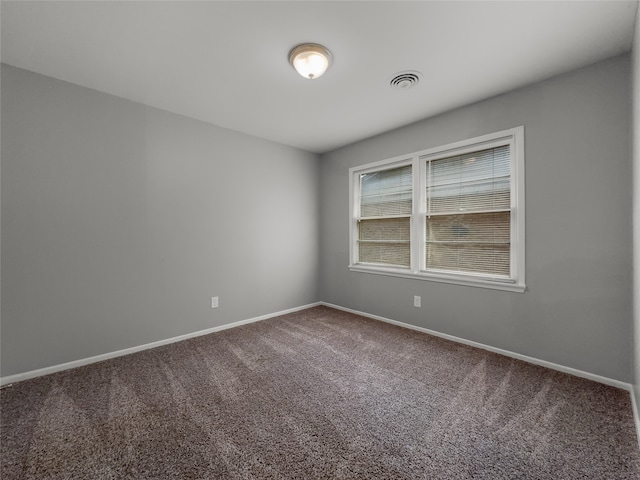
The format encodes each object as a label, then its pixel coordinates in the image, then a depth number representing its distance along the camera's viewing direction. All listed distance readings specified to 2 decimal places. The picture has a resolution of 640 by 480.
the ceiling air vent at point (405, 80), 2.28
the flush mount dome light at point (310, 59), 1.94
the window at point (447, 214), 2.63
